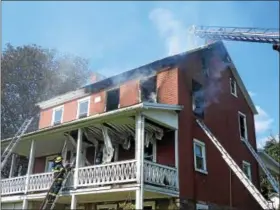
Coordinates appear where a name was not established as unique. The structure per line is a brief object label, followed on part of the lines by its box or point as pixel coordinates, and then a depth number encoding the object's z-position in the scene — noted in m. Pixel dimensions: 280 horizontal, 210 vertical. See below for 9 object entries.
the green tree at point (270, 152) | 27.47
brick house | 13.85
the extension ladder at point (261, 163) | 16.77
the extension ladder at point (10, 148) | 17.60
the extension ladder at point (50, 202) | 14.25
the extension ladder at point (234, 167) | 14.47
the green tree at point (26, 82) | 31.80
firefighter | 14.62
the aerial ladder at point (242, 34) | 30.23
